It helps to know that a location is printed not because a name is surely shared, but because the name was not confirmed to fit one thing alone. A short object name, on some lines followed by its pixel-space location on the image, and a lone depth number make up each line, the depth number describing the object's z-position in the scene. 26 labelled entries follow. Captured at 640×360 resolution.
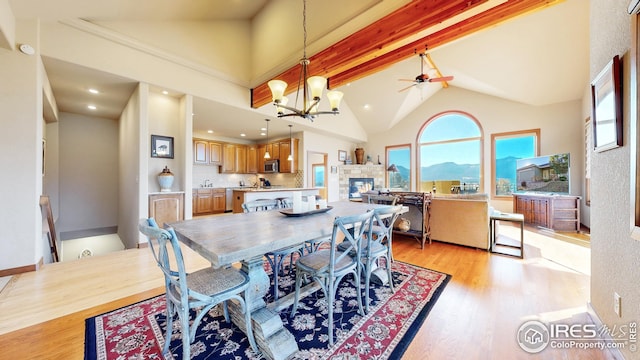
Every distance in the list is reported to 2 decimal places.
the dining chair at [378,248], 1.96
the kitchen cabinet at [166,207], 3.67
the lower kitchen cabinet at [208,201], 6.89
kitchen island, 5.26
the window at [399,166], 7.66
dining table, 1.28
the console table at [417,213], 3.75
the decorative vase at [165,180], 3.84
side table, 3.33
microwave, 7.27
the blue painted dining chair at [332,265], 1.60
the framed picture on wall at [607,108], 1.37
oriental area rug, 1.48
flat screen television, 4.64
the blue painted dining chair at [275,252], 2.12
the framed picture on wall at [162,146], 3.91
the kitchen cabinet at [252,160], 8.16
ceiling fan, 3.90
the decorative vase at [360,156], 8.27
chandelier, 2.52
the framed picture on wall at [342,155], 8.02
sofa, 3.47
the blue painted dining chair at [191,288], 1.26
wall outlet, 1.39
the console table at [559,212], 4.61
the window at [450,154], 6.56
